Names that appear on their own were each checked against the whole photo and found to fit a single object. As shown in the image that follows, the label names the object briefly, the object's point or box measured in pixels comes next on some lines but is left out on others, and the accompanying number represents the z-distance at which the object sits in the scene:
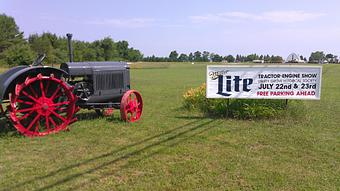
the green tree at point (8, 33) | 69.62
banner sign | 8.09
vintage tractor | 6.22
